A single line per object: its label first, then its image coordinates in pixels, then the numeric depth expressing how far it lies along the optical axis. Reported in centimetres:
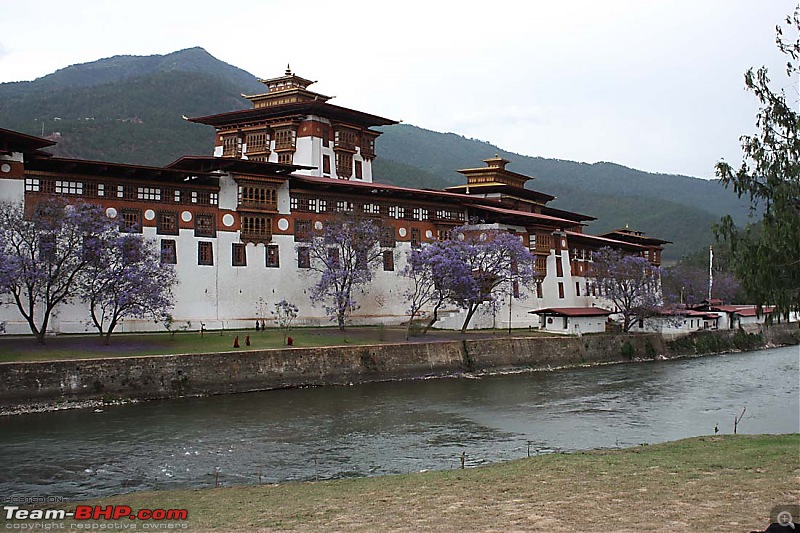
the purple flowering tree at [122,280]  4472
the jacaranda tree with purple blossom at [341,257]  5838
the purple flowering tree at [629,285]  7225
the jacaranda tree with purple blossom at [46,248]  4241
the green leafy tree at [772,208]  2269
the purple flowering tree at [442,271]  6012
